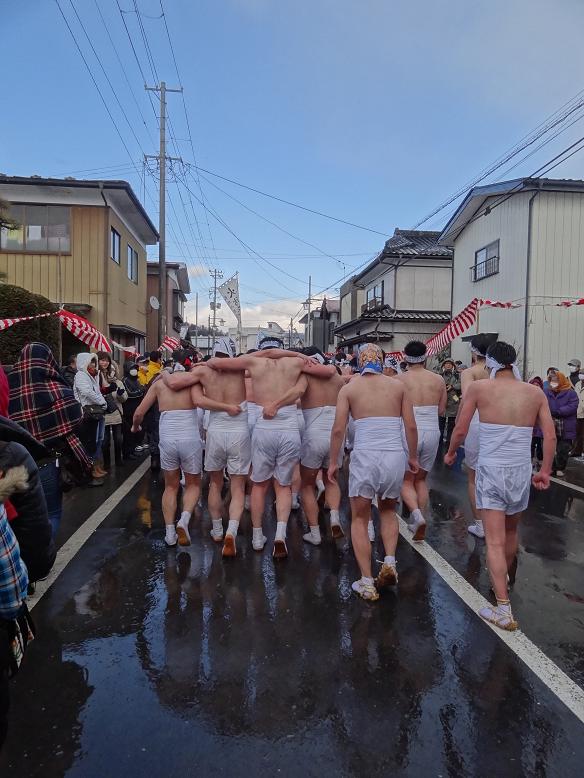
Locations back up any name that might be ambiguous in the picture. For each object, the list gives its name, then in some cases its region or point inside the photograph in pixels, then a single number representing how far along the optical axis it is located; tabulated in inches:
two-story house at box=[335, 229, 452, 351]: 932.0
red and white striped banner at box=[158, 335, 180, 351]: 643.8
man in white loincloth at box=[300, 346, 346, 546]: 206.1
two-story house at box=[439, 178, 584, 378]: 569.6
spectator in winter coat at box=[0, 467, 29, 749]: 74.5
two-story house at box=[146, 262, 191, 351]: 1144.8
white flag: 908.6
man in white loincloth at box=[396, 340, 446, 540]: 213.0
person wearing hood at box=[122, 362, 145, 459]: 372.2
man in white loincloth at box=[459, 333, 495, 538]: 212.5
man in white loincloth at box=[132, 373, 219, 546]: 199.8
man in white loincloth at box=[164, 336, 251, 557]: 195.9
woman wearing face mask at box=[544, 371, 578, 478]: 338.6
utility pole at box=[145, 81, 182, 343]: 732.7
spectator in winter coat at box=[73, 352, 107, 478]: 289.1
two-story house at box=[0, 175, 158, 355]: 630.5
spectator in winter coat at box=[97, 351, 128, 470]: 343.0
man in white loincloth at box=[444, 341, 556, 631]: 143.5
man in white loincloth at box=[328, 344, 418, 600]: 157.2
